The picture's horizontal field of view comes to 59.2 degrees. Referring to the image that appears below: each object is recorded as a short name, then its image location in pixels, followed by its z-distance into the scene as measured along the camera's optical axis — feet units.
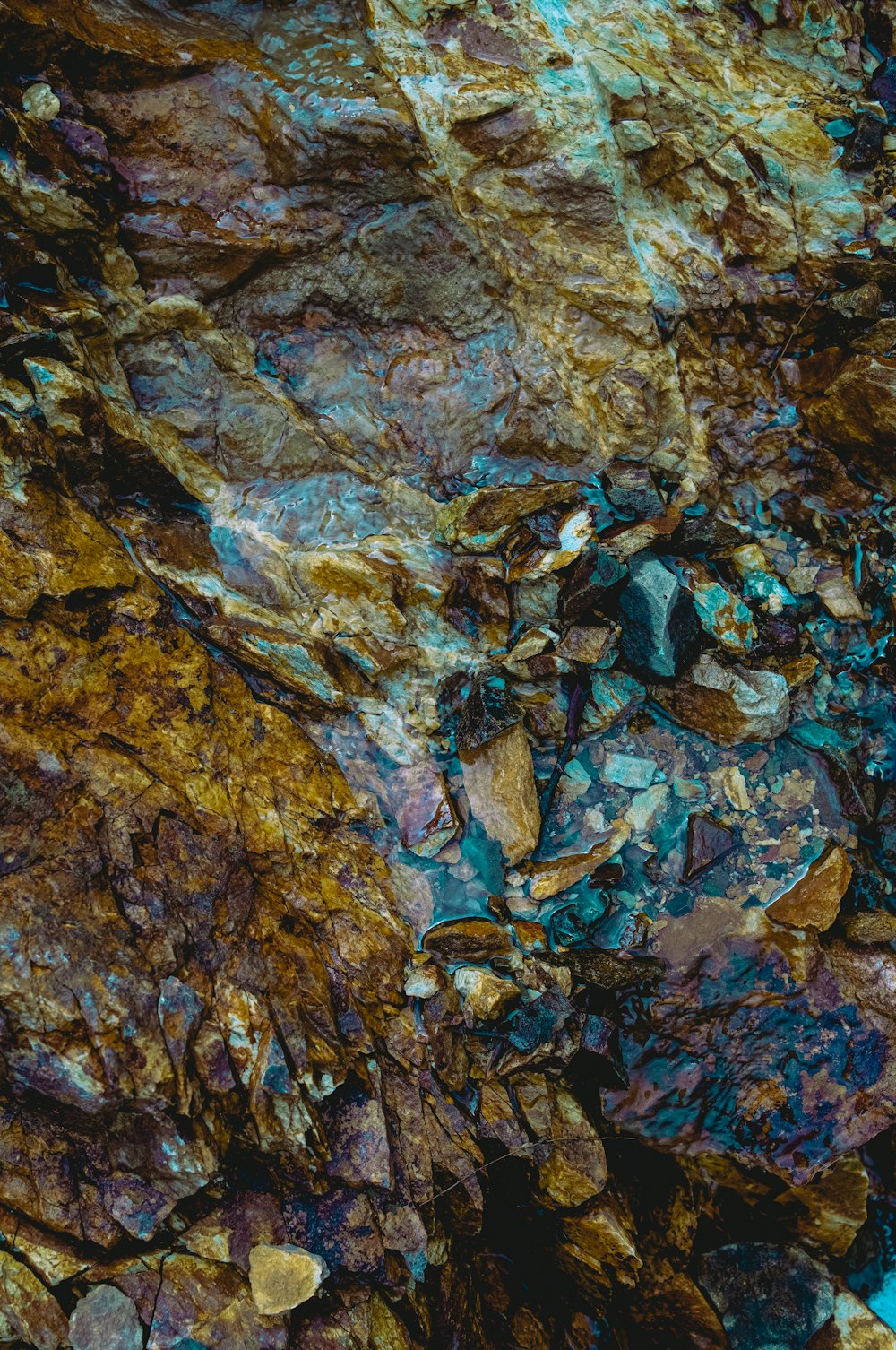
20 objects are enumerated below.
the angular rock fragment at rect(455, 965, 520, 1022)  9.86
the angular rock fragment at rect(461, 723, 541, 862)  10.64
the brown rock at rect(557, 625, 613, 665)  10.72
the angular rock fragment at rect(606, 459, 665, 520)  10.98
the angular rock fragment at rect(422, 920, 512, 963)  10.28
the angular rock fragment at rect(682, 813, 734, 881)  10.59
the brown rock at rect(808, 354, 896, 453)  10.32
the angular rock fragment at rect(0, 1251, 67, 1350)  7.46
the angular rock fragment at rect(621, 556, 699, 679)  10.39
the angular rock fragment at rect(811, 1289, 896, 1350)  10.36
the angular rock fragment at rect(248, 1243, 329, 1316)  8.08
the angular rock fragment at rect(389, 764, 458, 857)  10.62
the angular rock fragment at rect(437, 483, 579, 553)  10.98
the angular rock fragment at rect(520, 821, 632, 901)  10.57
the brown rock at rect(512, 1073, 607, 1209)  9.86
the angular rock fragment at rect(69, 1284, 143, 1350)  7.63
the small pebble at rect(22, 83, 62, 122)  9.27
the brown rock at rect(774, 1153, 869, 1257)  10.35
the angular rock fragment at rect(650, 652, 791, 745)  10.69
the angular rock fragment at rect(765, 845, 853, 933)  10.47
